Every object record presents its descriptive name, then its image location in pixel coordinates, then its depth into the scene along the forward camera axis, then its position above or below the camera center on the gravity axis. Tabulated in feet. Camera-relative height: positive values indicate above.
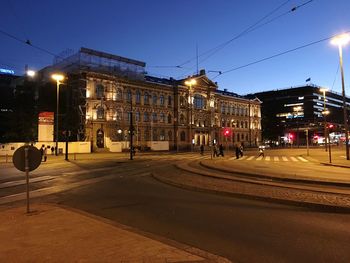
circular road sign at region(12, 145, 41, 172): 31.65 -0.95
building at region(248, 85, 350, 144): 457.68 +49.99
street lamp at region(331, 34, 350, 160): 87.98 +24.36
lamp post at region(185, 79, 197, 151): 285.58 +31.92
